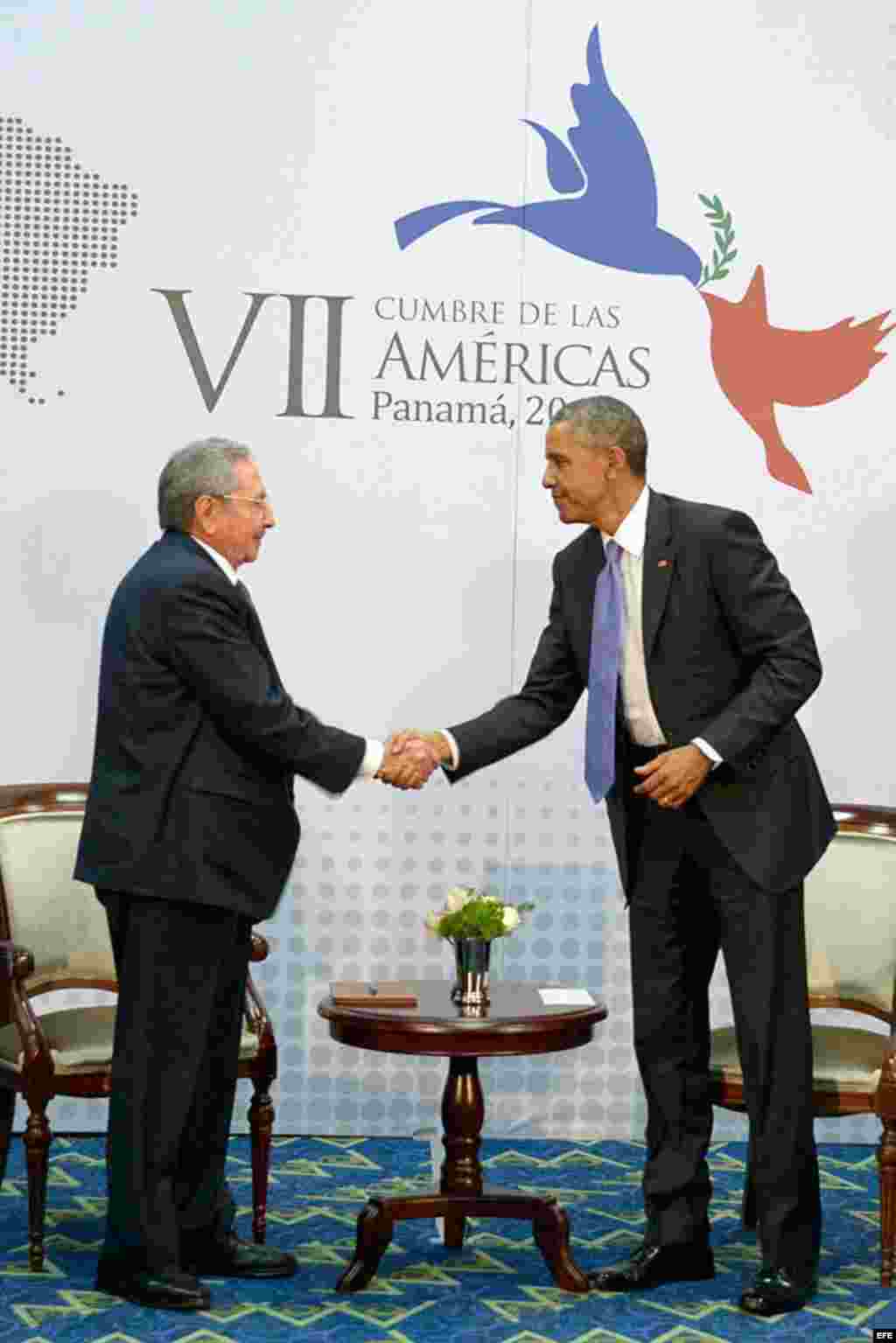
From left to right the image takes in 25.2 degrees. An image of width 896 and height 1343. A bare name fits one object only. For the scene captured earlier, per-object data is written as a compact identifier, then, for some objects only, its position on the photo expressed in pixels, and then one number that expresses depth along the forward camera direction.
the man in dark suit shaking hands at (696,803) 4.20
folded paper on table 4.52
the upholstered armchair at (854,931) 4.79
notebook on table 4.45
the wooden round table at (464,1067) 4.24
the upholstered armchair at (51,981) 4.50
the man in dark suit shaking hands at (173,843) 4.14
